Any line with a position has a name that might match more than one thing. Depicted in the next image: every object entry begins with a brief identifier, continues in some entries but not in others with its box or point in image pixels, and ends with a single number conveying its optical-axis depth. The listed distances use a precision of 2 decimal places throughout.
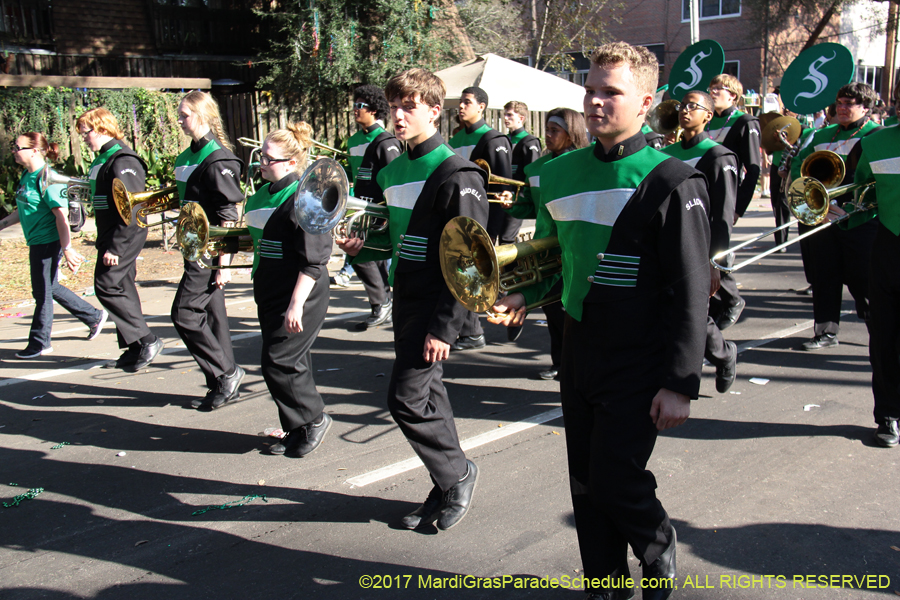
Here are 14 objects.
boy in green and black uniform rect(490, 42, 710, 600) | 2.48
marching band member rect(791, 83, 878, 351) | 6.20
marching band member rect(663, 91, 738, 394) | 5.15
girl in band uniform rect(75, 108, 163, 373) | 6.07
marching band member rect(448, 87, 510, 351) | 6.87
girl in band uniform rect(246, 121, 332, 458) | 4.25
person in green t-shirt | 6.58
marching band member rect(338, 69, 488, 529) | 3.46
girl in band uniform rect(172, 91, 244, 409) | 5.32
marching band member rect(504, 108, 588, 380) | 5.57
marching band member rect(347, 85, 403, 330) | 7.62
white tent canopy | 12.89
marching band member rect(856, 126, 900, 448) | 4.13
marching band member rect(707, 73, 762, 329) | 6.61
